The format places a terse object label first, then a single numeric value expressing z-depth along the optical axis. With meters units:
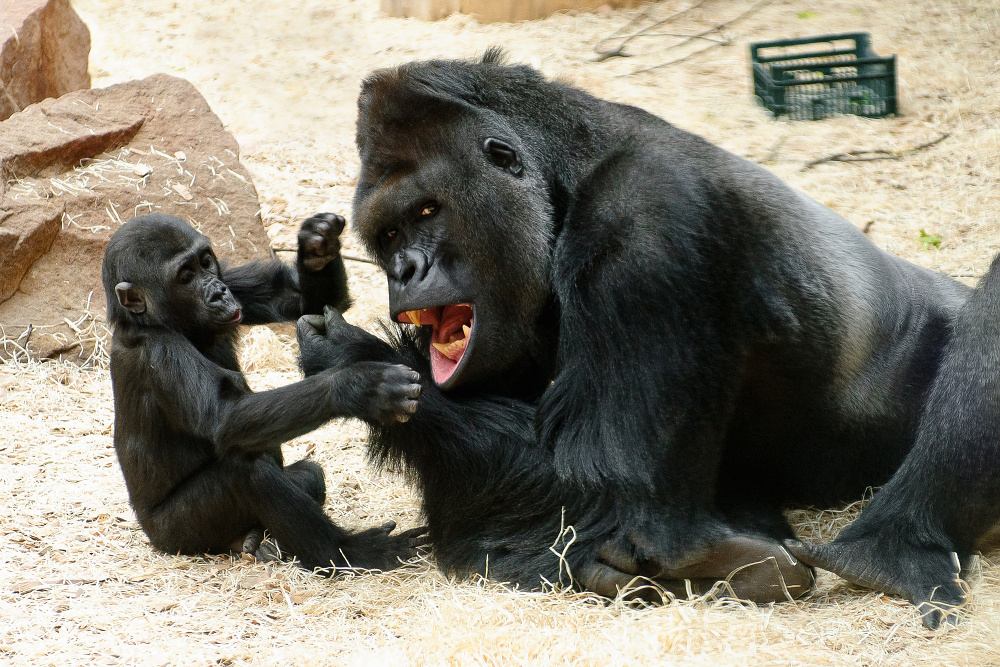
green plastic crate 15.15
